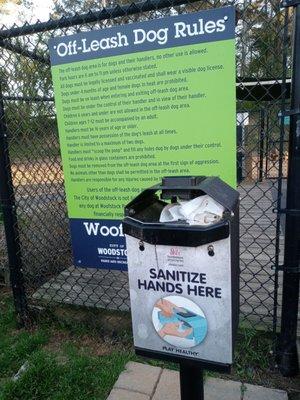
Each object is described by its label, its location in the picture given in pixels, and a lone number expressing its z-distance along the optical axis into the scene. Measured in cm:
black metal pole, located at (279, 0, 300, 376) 178
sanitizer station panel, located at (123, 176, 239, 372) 113
